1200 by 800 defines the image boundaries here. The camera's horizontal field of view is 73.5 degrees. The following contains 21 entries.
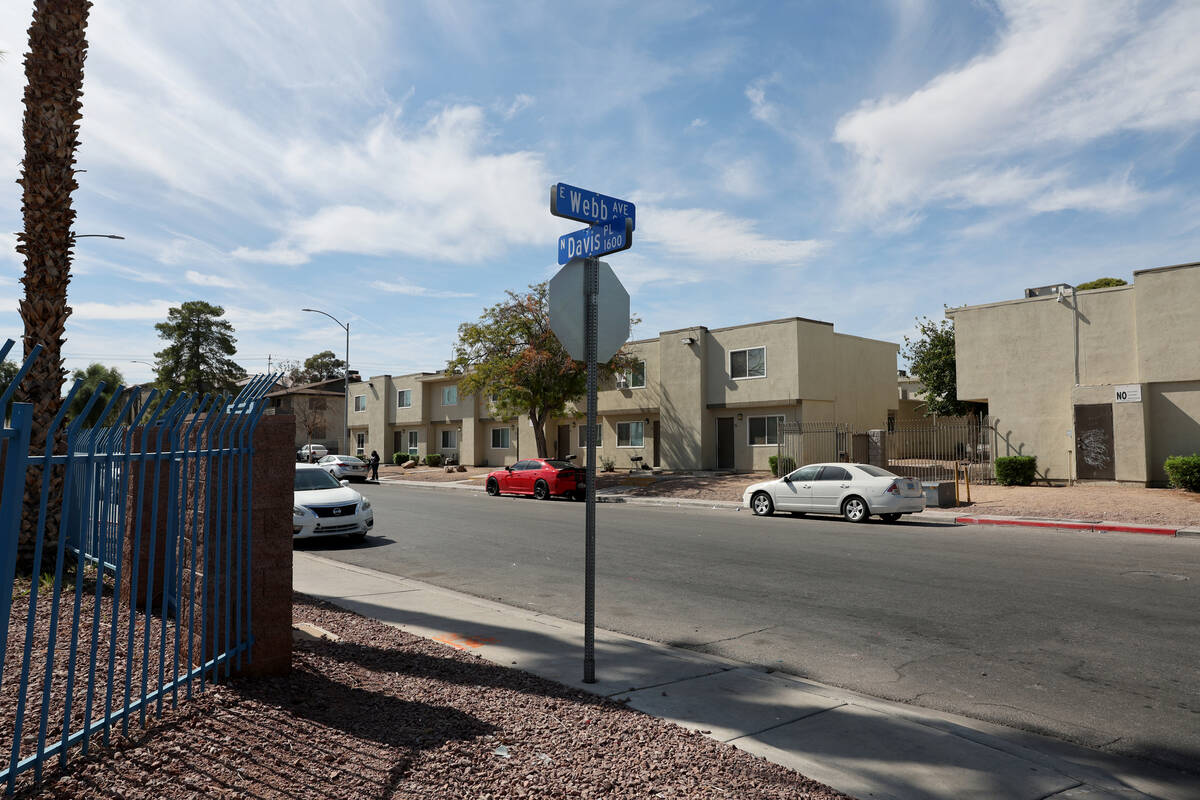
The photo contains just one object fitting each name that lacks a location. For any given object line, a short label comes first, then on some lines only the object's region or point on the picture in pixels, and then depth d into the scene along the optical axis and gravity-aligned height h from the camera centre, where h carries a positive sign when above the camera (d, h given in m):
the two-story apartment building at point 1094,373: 22.31 +2.37
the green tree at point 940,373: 41.28 +4.08
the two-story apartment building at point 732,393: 32.62 +2.52
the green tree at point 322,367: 97.00 +10.00
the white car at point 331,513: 14.36 -1.15
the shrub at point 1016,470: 24.16 -0.55
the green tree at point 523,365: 32.34 +3.55
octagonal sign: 5.62 +1.00
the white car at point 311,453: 45.16 -0.20
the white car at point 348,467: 39.91 -0.85
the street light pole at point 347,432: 59.48 +1.49
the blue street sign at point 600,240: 5.61 +1.49
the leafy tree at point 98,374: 53.00 +5.46
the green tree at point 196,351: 65.94 +8.32
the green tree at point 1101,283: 44.09 +9.29
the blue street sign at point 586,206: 5.56 +1.73
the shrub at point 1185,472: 20.34 -0.51
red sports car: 26.86 -1.01
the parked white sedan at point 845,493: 18.08 -0.98
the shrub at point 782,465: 29.42 -0.51
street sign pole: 5.59 +0.34
